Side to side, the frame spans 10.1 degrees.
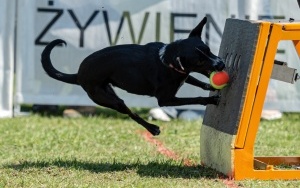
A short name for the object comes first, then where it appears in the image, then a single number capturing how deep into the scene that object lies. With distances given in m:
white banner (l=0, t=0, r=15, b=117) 19.01
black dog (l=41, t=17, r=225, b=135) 11.38
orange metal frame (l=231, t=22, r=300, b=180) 10.95
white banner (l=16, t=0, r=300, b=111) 19.06
